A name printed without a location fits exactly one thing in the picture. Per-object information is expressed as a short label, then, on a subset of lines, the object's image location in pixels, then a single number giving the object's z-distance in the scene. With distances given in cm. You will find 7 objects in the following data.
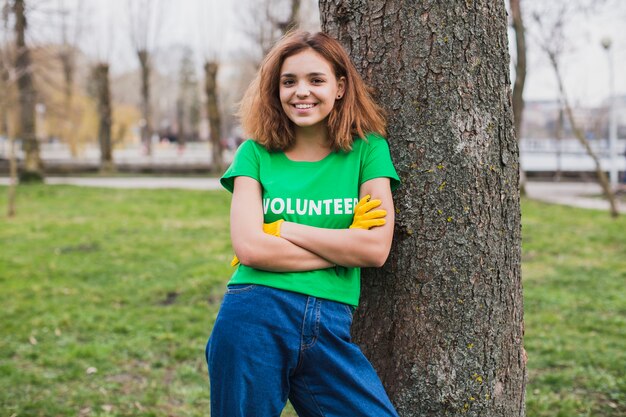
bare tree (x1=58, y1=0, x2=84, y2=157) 2485
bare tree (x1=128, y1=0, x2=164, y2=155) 2850
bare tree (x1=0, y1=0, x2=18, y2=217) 1256
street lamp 1498
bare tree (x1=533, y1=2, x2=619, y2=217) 1169
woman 199
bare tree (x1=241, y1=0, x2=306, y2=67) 2245
